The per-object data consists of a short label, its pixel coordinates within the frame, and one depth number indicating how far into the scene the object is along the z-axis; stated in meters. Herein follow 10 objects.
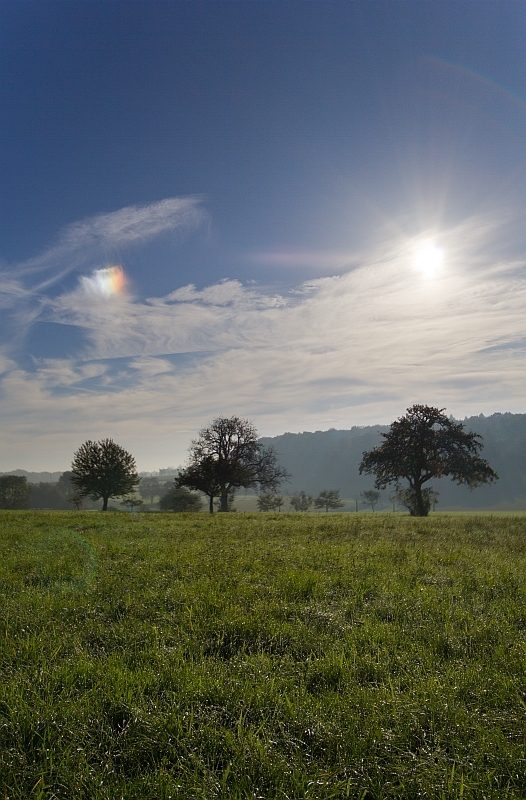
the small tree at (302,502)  149.38
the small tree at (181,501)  88.38
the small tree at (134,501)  95.59
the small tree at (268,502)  118.67
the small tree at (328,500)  138.25
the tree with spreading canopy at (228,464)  53.53
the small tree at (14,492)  103.75
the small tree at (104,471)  63.72
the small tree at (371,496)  160.88
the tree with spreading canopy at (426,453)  43.97
